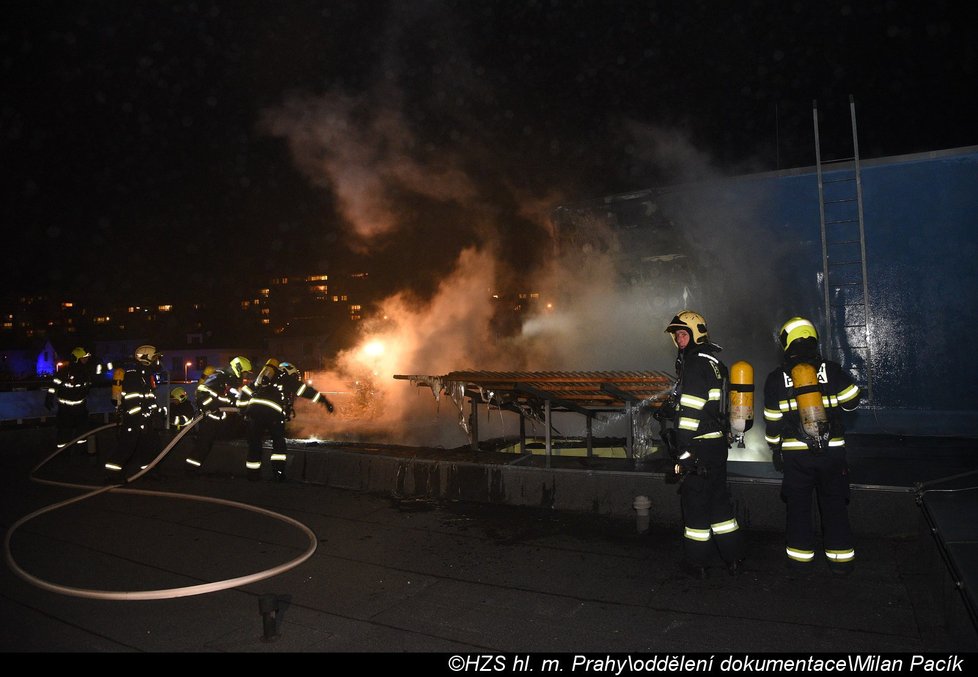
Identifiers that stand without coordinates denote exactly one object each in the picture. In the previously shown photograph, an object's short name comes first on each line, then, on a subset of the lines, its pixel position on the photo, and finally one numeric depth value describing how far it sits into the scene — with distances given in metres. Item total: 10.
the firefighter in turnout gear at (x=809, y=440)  4.50
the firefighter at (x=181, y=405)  11.74
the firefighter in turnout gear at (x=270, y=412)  8.30
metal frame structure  6.50
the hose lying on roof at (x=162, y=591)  4.29
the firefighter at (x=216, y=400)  8.79
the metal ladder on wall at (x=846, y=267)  8.00
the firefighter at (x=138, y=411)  8.73
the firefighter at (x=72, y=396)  10.18
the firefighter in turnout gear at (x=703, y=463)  4.69
